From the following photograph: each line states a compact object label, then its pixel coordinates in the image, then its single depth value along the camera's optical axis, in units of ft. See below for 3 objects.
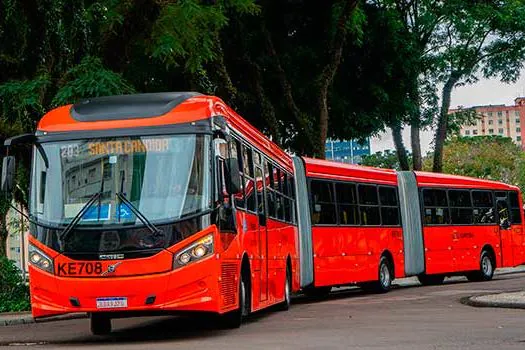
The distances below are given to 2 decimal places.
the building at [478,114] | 135.50
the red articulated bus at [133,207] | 49.19
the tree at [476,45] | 122.72
